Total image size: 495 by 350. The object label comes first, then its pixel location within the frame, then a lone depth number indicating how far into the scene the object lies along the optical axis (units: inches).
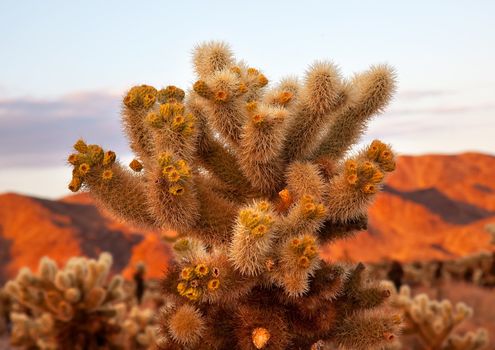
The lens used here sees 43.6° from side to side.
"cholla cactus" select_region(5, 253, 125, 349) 330.6
